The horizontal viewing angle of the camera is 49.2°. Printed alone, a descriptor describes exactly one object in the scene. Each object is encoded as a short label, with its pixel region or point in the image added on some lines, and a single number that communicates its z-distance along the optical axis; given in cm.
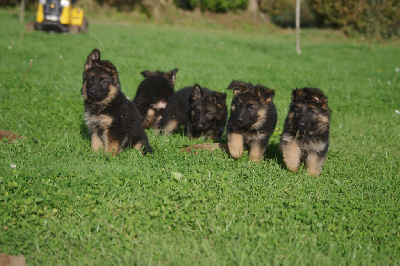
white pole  1849
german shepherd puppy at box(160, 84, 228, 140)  825
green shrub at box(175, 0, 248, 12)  3772
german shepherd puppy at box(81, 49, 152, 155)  644
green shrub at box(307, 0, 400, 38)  2900
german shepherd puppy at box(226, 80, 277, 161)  654
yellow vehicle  2078
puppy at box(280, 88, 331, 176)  613
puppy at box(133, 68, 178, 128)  902
